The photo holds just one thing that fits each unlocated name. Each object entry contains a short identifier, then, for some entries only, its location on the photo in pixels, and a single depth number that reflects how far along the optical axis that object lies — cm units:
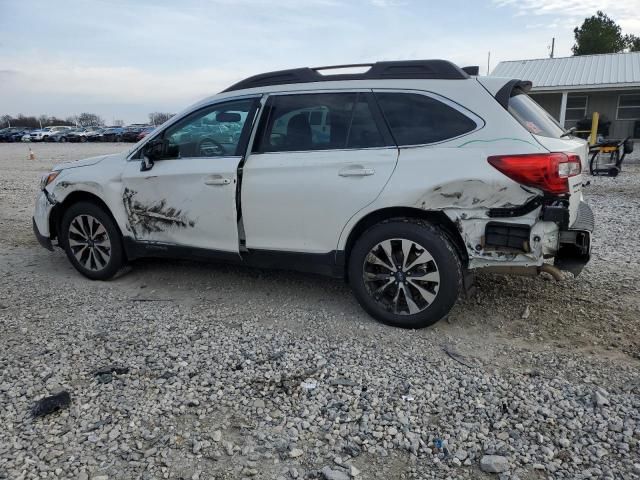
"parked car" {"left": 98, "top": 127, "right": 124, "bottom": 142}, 4516
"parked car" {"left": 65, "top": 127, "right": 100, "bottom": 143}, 4869
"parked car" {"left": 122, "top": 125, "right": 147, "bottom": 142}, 4334
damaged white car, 348
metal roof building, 2217
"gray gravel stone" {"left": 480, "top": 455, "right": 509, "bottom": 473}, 244
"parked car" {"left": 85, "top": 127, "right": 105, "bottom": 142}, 4788
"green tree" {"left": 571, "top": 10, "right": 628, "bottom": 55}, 3780
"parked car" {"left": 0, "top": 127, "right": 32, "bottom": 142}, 5322
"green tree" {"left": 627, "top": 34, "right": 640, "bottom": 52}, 4088
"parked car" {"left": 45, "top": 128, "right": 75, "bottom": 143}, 5022
